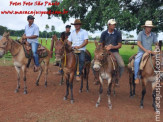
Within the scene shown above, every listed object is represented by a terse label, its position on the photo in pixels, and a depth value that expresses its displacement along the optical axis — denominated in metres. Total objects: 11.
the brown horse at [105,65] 6.18
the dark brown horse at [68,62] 7.25
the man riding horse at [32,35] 8.83
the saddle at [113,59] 6.99
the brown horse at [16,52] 8.11
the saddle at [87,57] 8.70
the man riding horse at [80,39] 7.68
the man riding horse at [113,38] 7.17
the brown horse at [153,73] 6.69
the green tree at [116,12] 12.79
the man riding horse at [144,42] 7.09
